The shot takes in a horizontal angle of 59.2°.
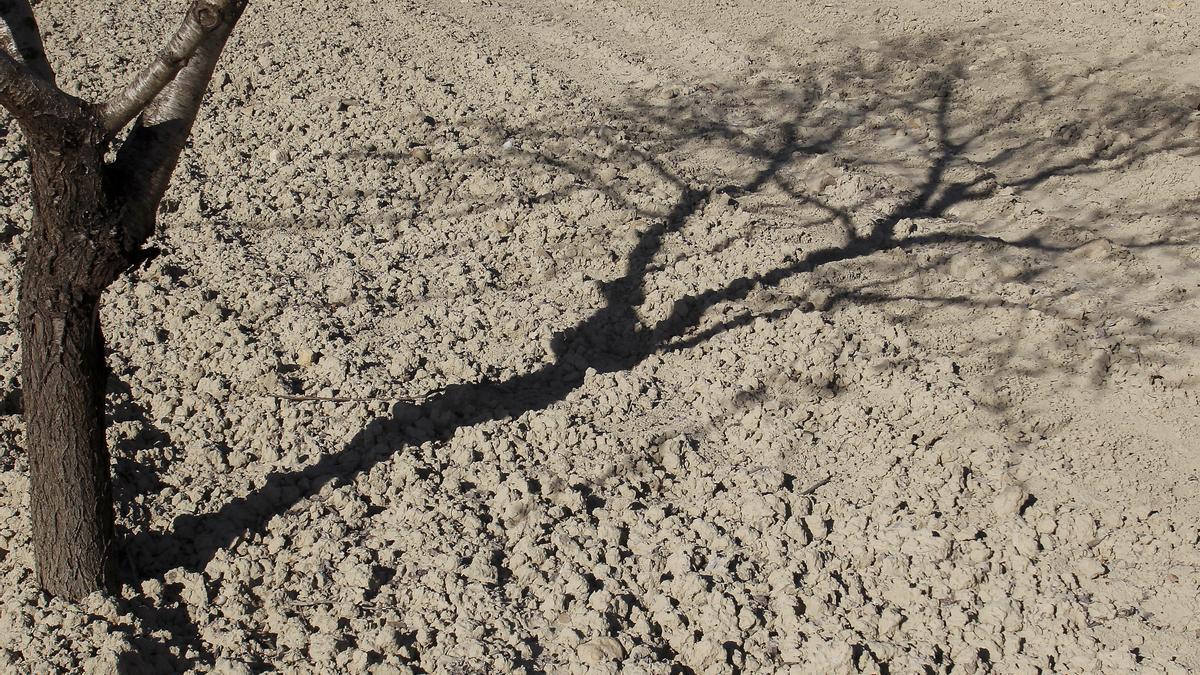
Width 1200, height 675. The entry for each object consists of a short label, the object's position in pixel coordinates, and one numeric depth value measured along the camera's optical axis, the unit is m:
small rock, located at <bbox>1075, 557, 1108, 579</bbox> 3.53
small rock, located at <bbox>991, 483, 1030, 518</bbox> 3.72
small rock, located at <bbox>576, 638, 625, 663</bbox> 3.23
